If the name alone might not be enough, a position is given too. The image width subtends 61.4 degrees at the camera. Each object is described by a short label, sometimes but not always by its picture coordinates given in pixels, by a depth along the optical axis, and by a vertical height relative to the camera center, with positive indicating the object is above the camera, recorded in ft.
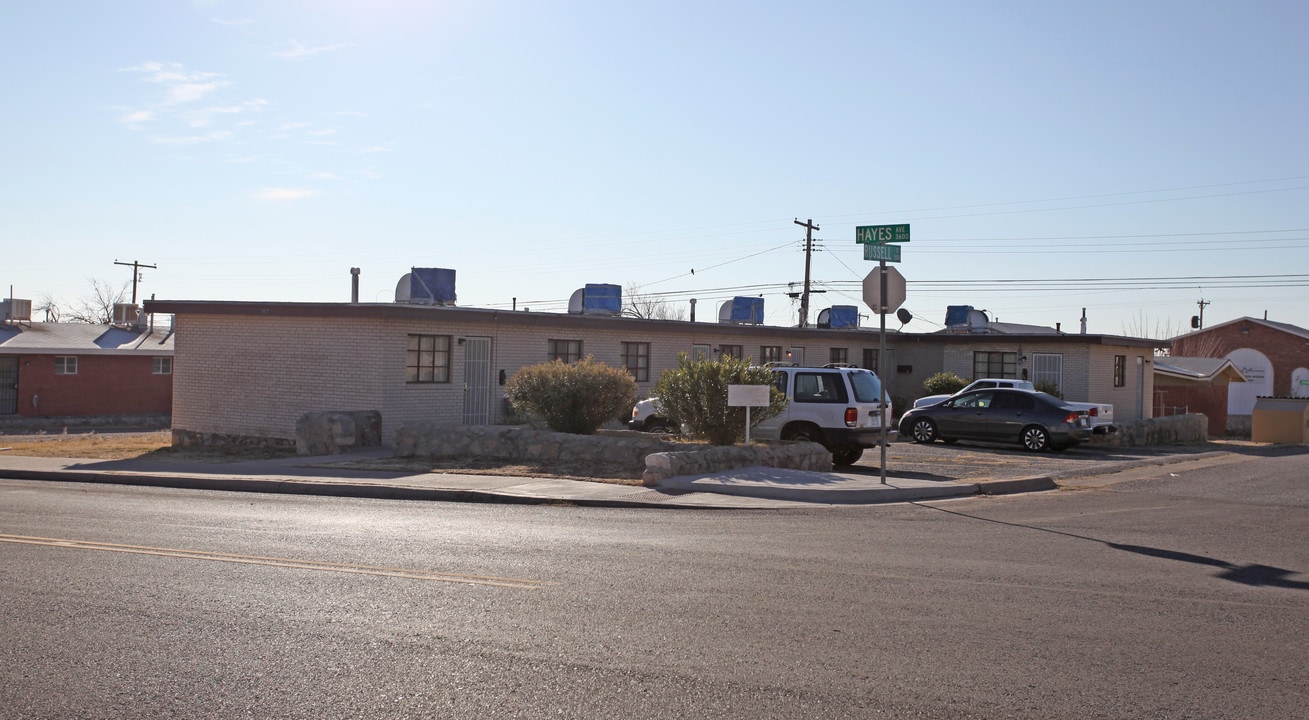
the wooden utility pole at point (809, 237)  153.99 +21.53
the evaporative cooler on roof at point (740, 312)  106.52 +6.99
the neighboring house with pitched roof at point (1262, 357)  182.19 +7.07
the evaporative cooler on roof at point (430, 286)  79.15 +6.43
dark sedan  80.43 -2.24
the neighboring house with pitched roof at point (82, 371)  127.85 -0.79
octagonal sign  49.55 +4.34
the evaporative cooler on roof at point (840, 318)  120.06 +7.59
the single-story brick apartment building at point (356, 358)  71.00 +1.07
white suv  61.87 -1.32
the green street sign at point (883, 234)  49.65 +6.94
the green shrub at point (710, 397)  59.72 -0.78
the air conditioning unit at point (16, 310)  139.03 +6.68
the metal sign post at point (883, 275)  49.49 +5.11
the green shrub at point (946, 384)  111.45 +0.53
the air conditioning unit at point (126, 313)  155.84 +7.60
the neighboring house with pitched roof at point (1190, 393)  143.33 +0.40
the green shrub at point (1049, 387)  108.06 +0.51
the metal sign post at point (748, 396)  56.18 -0.62
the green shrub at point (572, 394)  64.90 -0.91
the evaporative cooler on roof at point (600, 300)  95.81 +6.93
